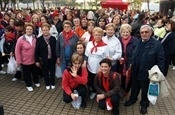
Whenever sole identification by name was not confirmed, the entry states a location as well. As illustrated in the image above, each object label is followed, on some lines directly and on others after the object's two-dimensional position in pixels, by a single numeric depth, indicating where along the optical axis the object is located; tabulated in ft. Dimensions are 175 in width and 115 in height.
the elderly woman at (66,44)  11.78
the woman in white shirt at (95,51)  10.75
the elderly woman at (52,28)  14.44
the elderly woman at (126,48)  10.89
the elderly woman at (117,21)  16.22
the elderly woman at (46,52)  11.90
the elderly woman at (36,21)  15.58
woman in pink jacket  11.75
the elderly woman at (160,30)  15.57
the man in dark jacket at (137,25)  14.03
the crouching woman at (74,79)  10.29
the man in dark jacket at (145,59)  9.42
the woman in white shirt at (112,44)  10.84
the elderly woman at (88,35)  12.23
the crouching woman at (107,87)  9.81
